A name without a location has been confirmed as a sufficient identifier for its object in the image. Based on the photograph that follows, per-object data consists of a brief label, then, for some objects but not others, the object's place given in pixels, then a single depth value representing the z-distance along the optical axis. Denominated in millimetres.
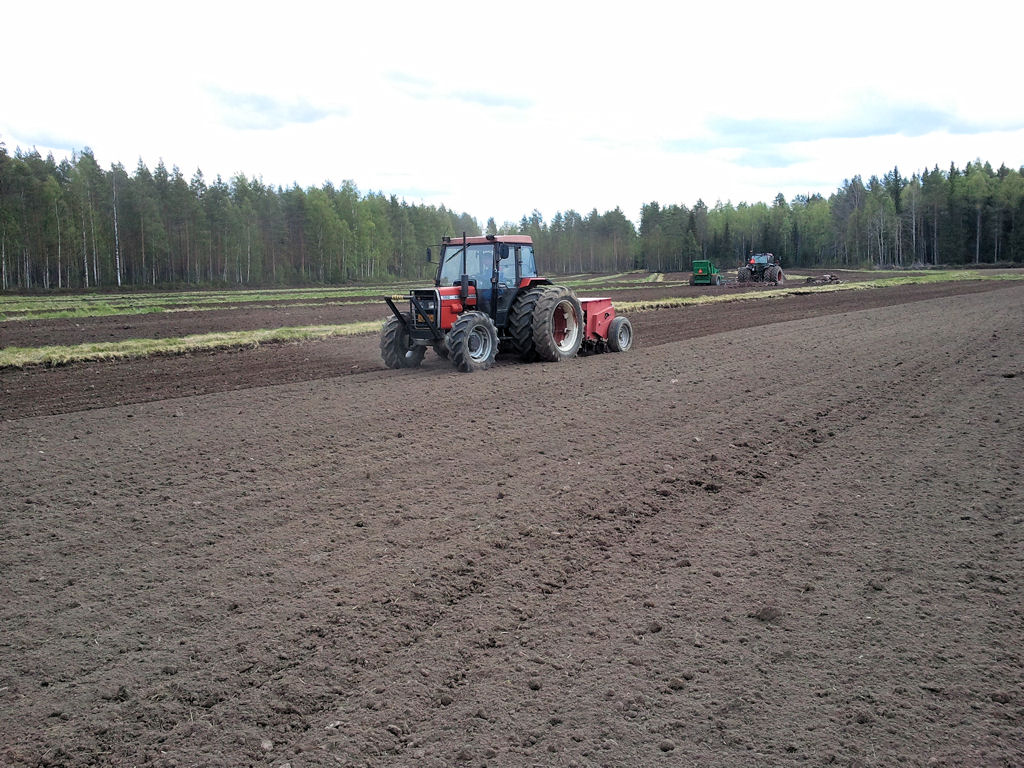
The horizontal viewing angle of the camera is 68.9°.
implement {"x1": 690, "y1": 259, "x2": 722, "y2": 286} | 50031
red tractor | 13117
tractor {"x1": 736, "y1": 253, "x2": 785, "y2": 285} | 51219
